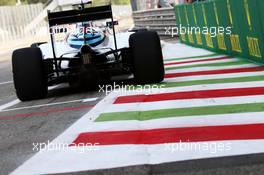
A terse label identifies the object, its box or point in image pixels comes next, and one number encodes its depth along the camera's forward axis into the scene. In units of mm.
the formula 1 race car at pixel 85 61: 18031
